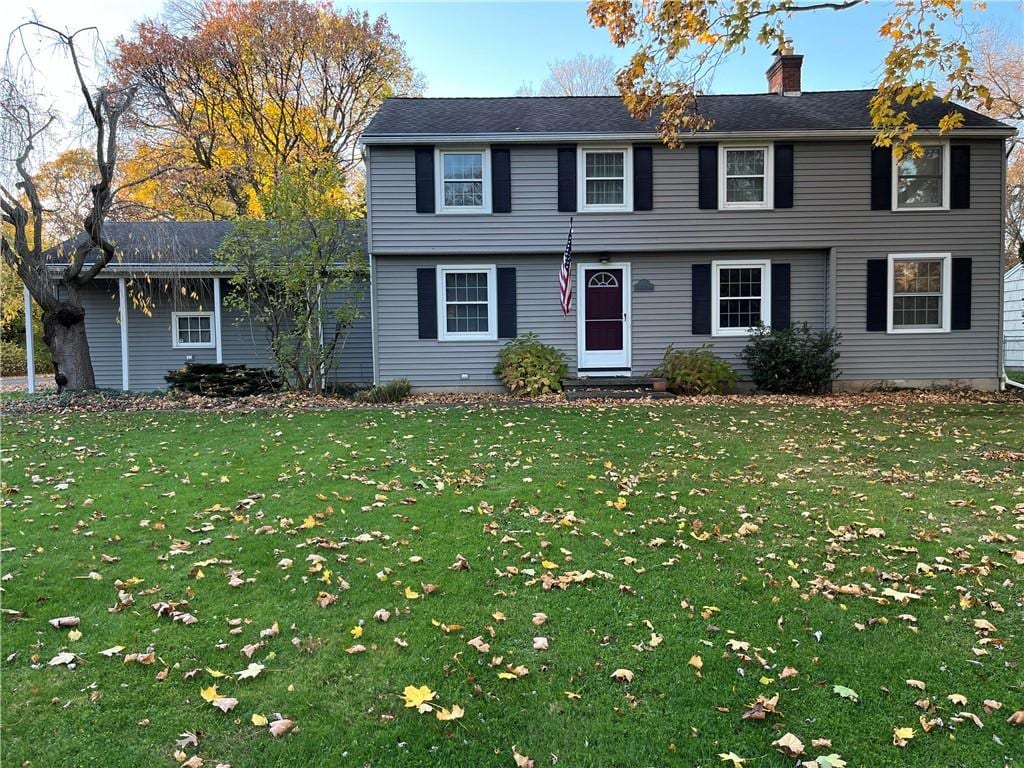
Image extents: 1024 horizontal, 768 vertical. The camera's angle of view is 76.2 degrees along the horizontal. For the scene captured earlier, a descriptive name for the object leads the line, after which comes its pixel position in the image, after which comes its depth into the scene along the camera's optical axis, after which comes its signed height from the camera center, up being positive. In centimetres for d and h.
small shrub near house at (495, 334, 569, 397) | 1291 -36
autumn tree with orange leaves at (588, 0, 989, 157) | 902 +446
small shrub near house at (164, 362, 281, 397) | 1341 -57
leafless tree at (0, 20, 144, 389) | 1145 +299
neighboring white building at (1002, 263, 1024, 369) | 2139 +105
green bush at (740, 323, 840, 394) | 1314 -28
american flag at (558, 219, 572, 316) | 1292 +143
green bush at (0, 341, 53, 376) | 2522 -20
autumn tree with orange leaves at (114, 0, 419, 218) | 2375 +1060
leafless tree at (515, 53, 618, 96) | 3275 +1388
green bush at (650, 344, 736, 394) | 1309 -49
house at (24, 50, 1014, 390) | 1370 +226
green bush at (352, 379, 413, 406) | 1246 -82
